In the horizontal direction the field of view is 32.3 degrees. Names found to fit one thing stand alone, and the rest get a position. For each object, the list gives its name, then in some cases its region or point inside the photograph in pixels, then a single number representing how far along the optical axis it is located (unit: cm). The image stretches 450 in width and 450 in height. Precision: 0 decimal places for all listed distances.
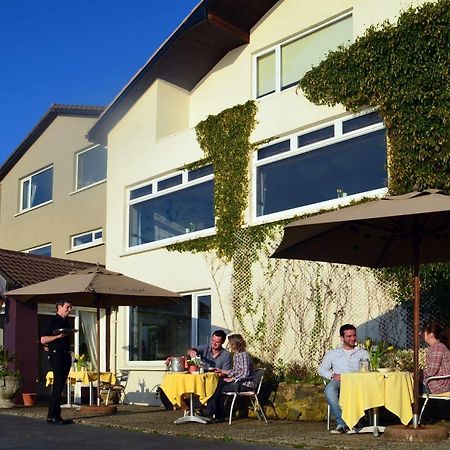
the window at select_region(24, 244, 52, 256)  2270
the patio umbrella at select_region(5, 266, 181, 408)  1198
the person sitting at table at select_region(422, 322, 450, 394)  881
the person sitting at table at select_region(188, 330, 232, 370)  1138
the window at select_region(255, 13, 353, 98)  1304
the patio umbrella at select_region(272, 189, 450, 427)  760
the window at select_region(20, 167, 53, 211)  2317
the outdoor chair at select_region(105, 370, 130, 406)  1419
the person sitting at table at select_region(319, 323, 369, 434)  916
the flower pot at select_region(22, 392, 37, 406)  1472
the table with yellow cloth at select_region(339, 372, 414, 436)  829
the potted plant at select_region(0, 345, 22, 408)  1423
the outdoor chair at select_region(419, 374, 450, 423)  859
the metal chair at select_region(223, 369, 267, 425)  1038
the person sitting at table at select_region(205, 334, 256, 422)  1051
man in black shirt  1051
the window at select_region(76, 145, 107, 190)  2097
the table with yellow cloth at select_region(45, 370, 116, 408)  1375
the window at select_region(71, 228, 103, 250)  2042
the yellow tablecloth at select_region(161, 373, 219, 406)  1013
